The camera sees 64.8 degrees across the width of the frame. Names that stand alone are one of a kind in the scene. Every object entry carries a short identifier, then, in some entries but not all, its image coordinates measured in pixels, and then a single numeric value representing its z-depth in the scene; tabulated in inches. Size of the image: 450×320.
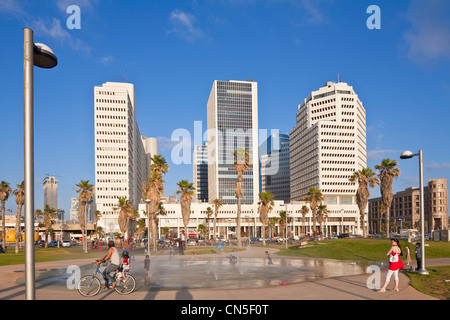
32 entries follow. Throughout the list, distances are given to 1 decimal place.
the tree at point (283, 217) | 3182.1
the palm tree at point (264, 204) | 2620.6
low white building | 5748.0
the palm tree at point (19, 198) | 2191.8
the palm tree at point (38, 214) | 3183.1
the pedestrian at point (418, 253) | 749.9
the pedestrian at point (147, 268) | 728.8
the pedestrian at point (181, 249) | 1529.3
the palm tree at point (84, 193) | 2236.7
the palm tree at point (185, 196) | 2303.2
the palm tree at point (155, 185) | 1961.4
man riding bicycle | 515.2
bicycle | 512.4
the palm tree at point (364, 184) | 2447.1
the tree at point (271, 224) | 4225.4
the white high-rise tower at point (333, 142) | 5920.3
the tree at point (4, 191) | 2131.5
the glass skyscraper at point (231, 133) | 7086.6
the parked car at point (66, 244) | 2878.9
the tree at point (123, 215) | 2727.4
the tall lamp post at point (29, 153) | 226.2
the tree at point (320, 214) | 3212.4
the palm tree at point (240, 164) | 2140.5
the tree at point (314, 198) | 2753.4
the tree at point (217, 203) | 3702.3
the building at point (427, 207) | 5502.0
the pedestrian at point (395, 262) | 511.5
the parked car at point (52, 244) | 2965.1
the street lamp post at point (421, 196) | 659.0
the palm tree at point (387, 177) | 2267.8
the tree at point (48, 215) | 2876.5
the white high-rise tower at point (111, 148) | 5546.3
